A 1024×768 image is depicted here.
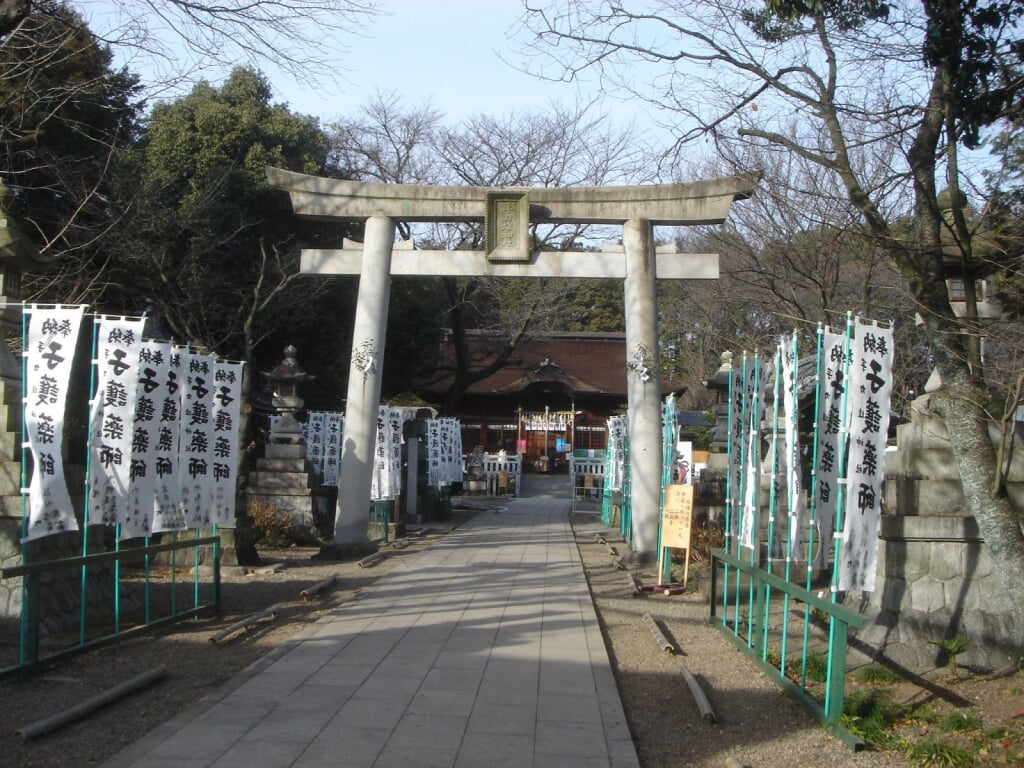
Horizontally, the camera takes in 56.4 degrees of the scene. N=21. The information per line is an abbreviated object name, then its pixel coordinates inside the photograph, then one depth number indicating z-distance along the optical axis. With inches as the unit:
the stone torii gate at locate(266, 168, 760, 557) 554.9
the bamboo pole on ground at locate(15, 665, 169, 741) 208.8
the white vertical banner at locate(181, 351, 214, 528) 363.6
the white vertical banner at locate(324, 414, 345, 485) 788.0
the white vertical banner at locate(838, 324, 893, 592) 265.0
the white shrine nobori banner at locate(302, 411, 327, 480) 814.5
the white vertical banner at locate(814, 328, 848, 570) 268.5
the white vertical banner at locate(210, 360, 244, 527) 379.2
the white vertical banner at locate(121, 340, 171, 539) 324.2
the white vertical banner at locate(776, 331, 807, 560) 281.1
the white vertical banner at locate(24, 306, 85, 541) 282.0
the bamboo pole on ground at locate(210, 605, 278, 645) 318.7
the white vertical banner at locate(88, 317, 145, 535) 310.8
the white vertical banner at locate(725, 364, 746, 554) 398.3
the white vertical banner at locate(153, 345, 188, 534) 340.2
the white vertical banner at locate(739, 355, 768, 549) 343.6
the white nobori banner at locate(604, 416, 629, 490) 799.1
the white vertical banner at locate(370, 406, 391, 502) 726.5
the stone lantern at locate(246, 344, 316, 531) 692.7
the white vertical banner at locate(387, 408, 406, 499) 744.3
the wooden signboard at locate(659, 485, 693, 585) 449.7
